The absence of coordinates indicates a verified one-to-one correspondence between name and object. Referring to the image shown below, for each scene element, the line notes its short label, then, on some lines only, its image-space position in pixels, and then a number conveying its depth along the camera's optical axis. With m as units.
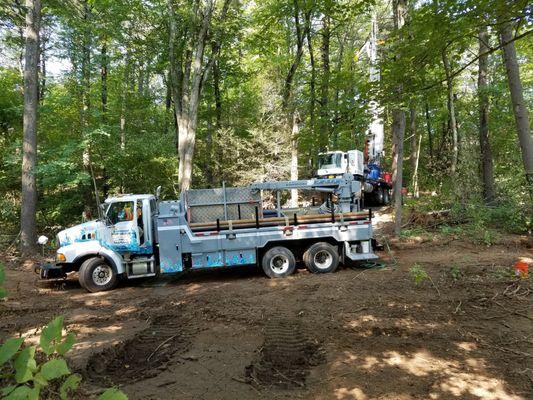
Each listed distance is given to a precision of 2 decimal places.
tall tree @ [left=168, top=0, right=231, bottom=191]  14.62
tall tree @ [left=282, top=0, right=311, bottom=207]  19.10
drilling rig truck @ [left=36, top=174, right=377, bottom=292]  9.13
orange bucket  7.45
